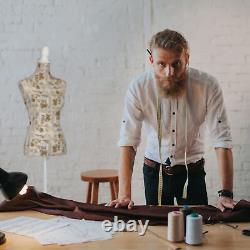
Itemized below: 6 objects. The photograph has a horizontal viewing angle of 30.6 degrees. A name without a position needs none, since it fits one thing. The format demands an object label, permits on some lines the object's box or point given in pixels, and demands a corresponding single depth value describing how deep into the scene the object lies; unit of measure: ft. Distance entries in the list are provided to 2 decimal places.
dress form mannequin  11.81
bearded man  8.27
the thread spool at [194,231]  5.97
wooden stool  11.57
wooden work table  5.93
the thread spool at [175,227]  6.08
